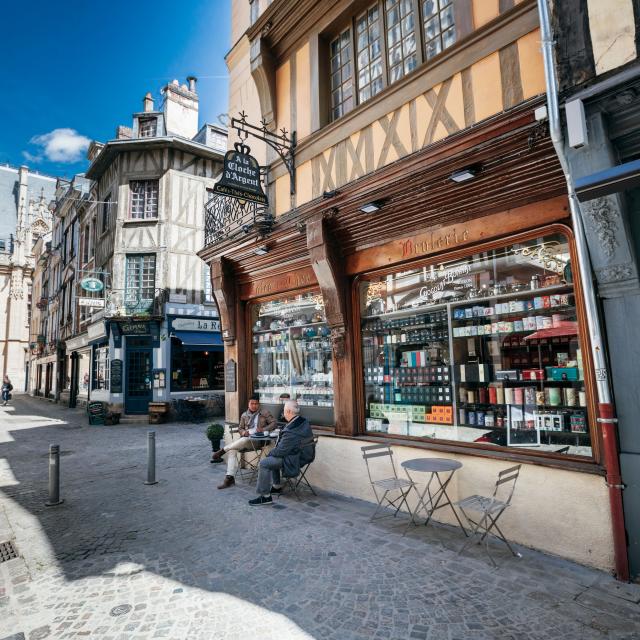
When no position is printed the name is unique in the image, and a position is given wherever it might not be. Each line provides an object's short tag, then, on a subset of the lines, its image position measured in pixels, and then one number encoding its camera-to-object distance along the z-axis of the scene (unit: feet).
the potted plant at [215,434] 27.99
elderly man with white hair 17.75
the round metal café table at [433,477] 13.69
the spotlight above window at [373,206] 16.38
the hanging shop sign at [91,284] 50.57
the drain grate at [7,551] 13.24
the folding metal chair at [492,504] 12.12
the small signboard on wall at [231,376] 25.50
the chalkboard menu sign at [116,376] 51.24
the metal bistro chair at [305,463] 18.33
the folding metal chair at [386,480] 14.88
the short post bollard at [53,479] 18.35
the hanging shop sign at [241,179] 19.19
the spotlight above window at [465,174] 13.38
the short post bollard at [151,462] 21.30
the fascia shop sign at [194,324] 51.98
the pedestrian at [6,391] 78.07
